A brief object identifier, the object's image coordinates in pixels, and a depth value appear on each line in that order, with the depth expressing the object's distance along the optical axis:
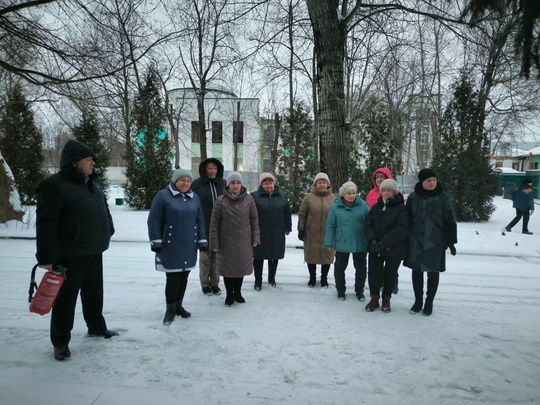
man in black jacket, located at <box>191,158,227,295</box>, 5.00
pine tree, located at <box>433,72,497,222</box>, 13.12
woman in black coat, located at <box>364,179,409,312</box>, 4.25
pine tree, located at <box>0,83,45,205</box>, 15.77
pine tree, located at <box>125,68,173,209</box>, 15.55
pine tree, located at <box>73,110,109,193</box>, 15.91
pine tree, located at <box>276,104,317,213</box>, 14.58
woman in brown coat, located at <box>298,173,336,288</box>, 5.26
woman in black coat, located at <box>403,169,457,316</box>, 4.14
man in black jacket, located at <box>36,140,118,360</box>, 2.90
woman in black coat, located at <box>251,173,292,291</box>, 5.14
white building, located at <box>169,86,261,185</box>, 26.80
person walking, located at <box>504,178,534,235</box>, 10.58
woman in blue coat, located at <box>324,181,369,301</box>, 4.73
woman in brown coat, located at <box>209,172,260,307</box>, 4.40
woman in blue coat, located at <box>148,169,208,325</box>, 3.78
